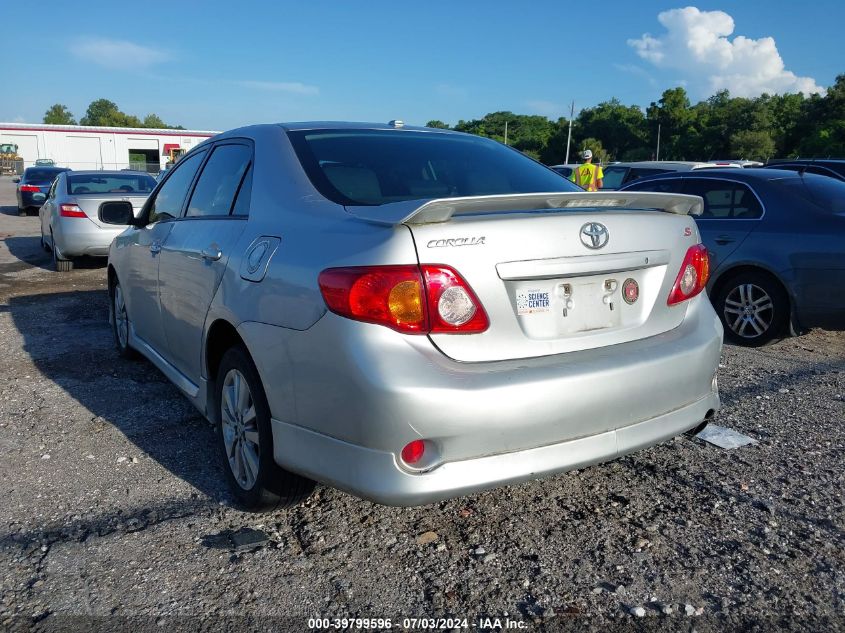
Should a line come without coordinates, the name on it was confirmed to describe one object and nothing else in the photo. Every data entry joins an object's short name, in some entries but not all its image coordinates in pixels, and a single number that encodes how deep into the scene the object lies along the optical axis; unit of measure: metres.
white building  60.34
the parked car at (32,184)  21.55
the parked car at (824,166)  10.96
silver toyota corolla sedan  2.27
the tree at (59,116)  133.38
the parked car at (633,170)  14.12
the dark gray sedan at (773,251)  5.48
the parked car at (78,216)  9.95
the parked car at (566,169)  18.10
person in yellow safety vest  12.57
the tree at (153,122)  122.88
